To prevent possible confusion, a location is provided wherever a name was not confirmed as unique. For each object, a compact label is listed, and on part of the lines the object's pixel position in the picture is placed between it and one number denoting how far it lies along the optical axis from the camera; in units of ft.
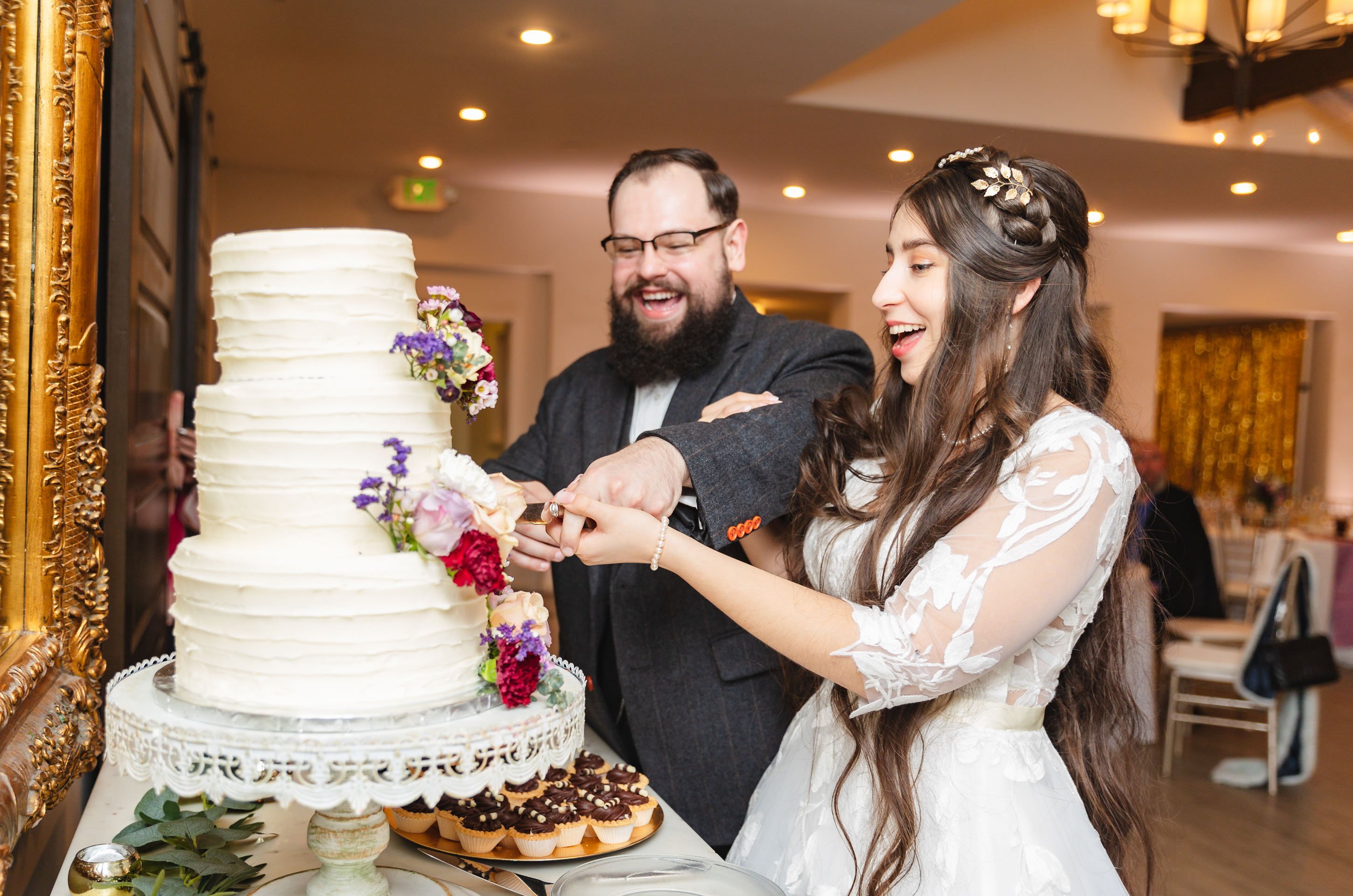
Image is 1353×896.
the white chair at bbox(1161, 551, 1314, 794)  16.71
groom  7.14
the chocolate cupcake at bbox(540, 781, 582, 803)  5.51
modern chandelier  17.08
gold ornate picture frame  4.80
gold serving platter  5.08
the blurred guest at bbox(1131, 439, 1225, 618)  18.48
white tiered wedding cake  3.76
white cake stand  3.51
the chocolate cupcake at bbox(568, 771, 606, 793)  5.70
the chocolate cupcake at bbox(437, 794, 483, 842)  5.15
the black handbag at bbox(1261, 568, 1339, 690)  16.56
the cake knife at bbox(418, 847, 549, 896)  4.55
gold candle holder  4.30
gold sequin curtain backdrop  36.40
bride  4.83
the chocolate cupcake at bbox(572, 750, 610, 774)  6.08
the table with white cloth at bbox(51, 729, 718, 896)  4.94
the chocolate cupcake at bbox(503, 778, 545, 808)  5.46
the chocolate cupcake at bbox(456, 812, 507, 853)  5.07
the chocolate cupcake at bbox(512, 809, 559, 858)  5.08
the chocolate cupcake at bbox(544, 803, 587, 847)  5.16
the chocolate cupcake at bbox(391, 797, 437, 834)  5.27
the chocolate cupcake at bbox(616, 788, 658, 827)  5.36
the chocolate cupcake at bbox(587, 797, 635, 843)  5.21
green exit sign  25.86
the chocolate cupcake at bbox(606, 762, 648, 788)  5.84
